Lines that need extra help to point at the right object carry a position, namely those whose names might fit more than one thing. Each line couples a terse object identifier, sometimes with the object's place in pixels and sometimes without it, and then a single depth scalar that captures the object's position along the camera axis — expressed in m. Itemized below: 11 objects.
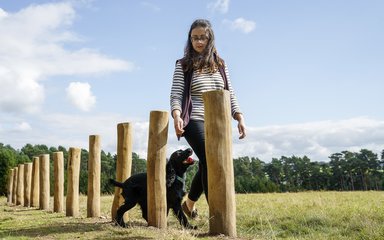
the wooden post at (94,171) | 8.66
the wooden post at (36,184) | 14.27
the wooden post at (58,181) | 10.91
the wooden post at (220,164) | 4.71
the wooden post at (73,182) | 9.53
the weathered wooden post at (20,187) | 17.50
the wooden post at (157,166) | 5.71
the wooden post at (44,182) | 12.71
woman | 5.38
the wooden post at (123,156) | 7.37
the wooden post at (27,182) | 15.44
